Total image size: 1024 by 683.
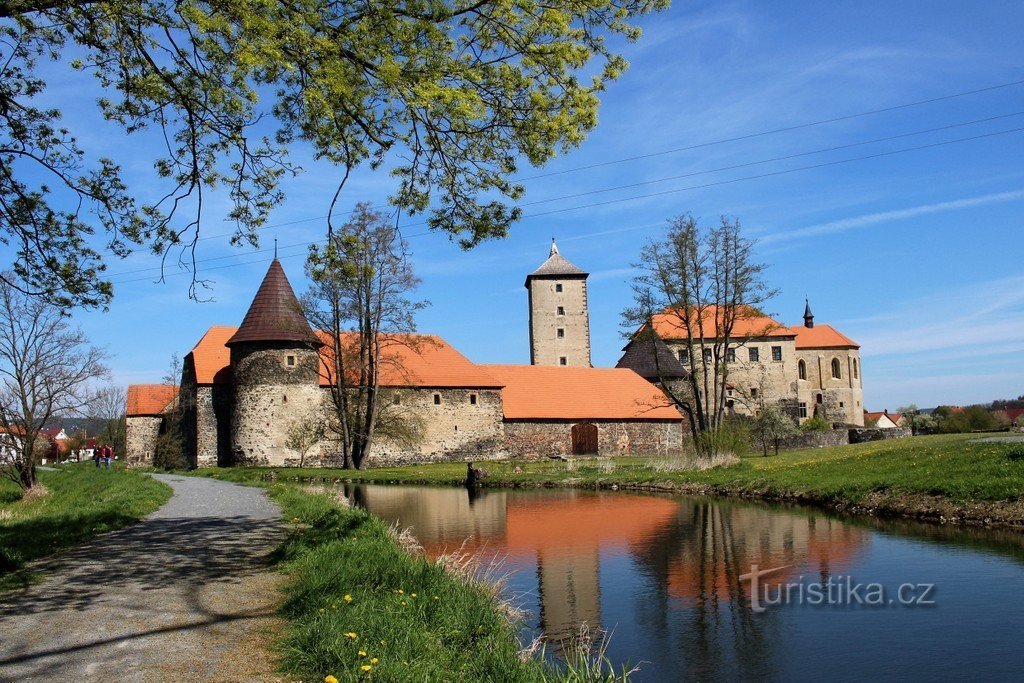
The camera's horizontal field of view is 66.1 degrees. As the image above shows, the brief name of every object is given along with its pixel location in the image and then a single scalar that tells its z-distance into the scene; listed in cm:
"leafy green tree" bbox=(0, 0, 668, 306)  729
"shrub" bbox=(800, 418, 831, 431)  5428
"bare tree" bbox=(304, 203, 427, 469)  3506
